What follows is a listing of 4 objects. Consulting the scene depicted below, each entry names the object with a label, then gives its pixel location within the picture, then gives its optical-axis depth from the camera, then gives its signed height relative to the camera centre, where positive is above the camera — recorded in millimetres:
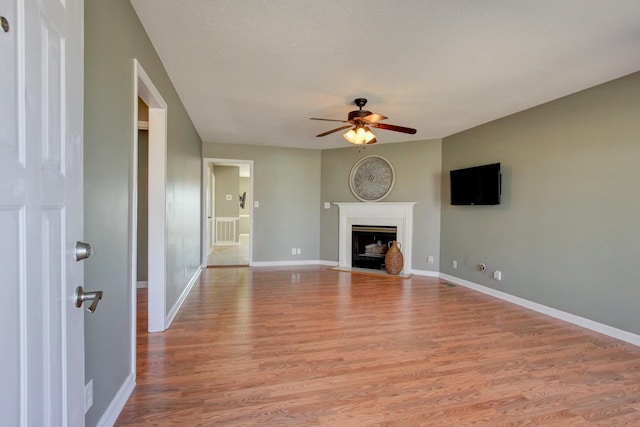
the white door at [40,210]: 659 -4
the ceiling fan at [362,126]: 3115 +916
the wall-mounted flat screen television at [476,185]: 3902 +368
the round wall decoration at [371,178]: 5457 +602
